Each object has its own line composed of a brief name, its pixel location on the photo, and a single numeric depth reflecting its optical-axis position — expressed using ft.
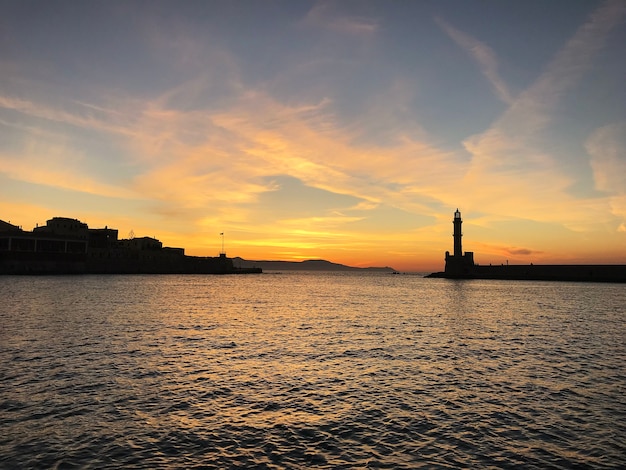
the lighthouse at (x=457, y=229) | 596.70
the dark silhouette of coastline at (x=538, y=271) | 529.04
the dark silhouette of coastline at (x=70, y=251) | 452.76
